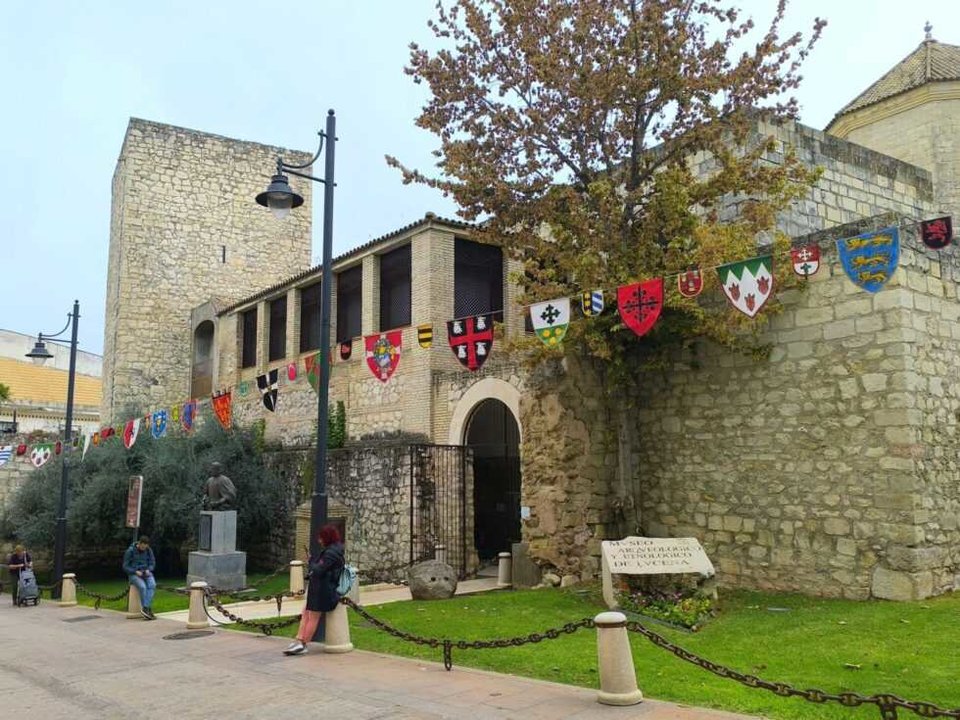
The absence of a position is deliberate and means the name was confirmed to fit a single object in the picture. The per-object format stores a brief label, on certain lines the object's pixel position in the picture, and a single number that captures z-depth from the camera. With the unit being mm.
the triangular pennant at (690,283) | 9492
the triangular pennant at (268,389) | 15820
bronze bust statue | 15766
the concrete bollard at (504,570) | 13688
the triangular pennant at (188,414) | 17938
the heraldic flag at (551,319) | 10422
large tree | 10828
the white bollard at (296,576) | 13797
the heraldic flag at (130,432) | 19938
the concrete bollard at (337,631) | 8625
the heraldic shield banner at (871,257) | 8422
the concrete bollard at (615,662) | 6000
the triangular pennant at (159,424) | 19219
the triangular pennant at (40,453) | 22766
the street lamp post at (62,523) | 17922
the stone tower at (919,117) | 20000
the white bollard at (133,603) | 13320
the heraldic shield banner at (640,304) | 9695
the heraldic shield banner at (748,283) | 8977
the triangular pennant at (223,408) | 18203
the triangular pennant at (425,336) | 12548
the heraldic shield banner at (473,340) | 11711
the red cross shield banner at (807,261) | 8898
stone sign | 10102
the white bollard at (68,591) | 16469
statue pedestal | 15133
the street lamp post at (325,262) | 9227
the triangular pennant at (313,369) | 13661
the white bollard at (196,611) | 11484
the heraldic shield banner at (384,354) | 13141
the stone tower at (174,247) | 29094
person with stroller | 17438
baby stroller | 17078
